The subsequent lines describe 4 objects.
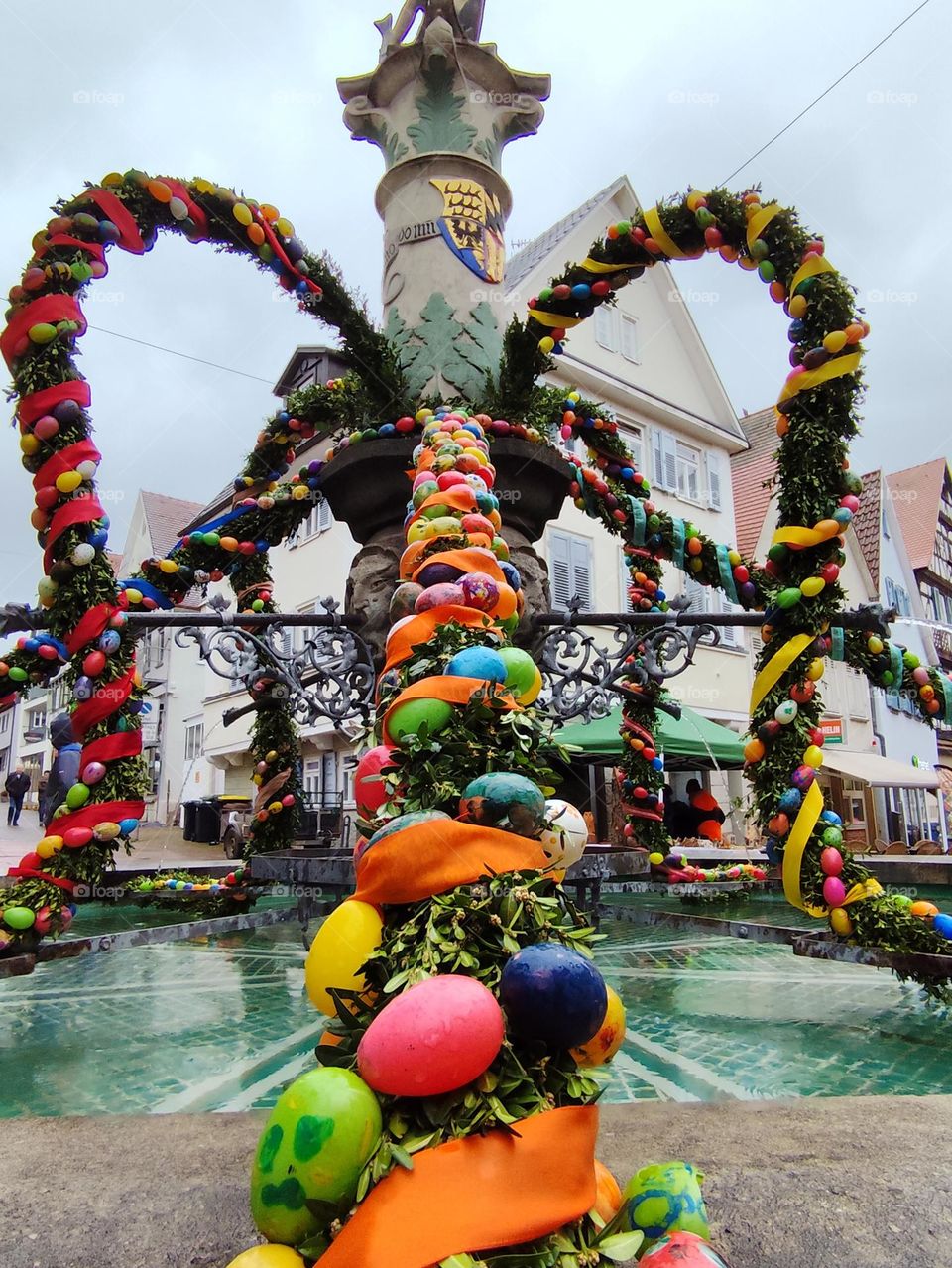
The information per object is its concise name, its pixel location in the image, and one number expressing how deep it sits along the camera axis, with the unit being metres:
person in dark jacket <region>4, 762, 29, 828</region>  20.16
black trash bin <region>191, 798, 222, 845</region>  19.42
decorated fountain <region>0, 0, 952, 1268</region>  1.31
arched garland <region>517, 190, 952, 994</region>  3.05
